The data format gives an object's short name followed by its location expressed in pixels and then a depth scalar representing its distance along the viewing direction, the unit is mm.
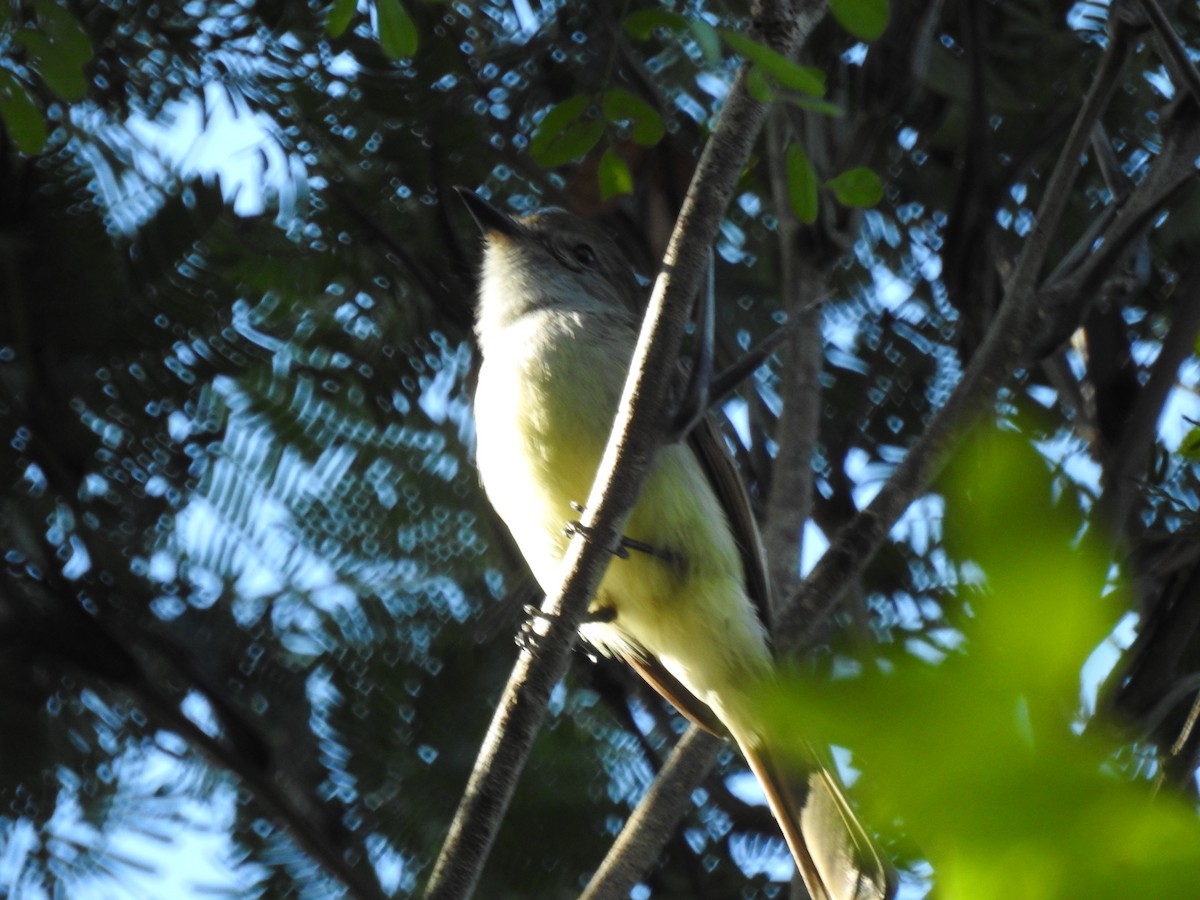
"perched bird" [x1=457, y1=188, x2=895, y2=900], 7027
